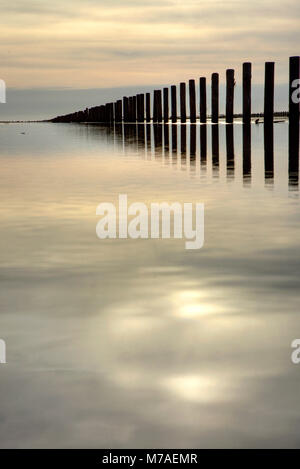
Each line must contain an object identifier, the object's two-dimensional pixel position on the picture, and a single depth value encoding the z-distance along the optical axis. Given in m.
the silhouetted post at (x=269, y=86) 25.53
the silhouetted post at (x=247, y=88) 28.48
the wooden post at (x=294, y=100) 20.16
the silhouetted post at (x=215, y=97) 35.66
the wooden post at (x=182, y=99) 42.72
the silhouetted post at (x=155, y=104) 50.41
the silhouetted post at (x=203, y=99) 37.94
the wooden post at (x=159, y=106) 50.17
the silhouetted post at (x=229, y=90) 33.19
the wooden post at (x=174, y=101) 45.47
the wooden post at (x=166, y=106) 48.12
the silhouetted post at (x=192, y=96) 40.72
